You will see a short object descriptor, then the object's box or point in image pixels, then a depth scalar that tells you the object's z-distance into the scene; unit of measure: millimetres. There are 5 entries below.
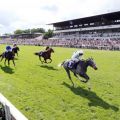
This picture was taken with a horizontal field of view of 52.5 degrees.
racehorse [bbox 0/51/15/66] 7136
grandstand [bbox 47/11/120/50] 18292
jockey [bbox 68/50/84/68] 4735
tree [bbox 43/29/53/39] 44359
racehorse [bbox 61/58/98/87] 4295
